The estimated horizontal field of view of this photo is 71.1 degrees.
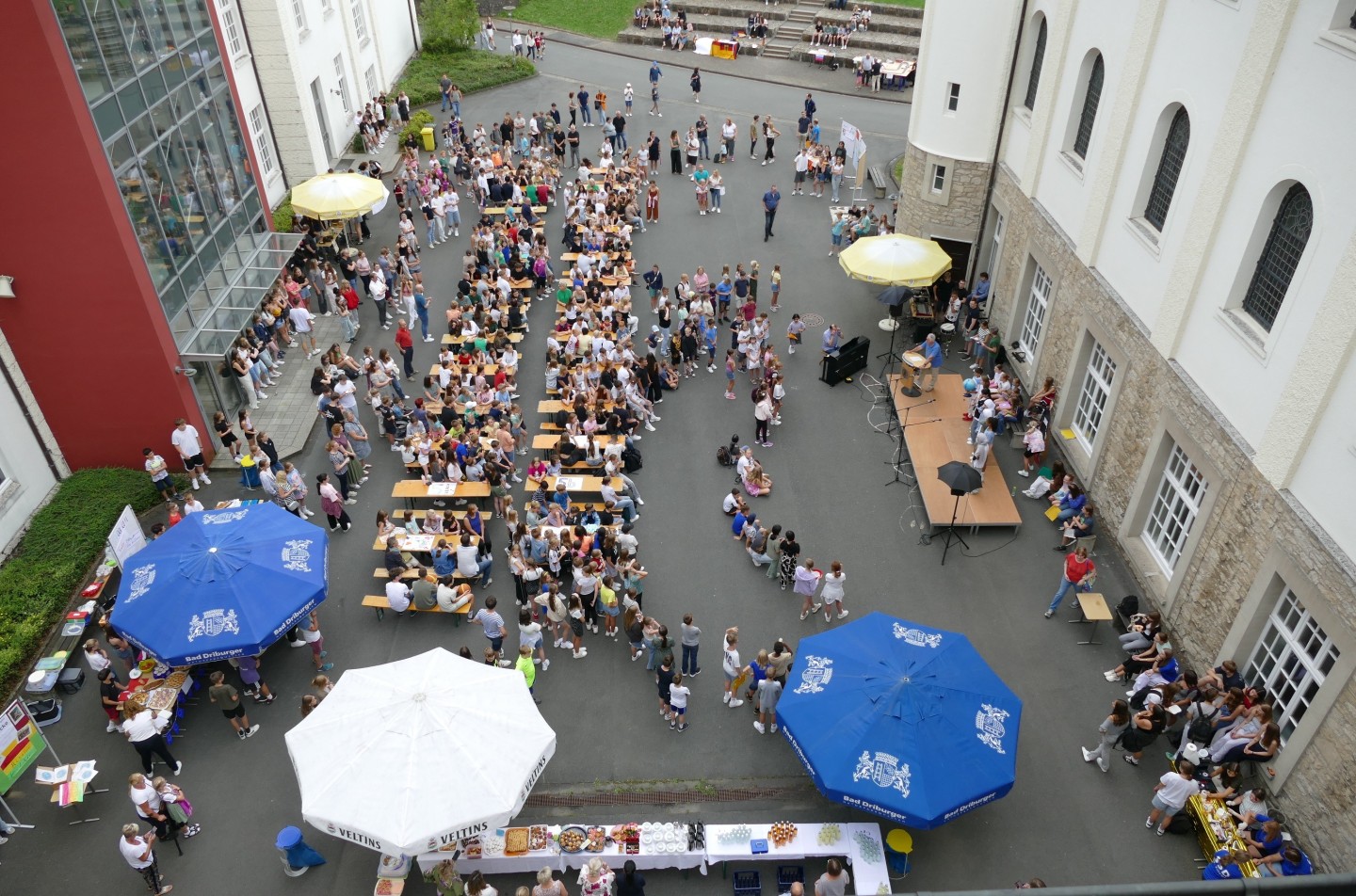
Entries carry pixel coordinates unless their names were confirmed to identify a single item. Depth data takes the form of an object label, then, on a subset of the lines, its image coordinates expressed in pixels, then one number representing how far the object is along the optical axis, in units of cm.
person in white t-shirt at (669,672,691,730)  1502
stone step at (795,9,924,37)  4969
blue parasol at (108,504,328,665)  1509
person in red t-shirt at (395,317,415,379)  2394
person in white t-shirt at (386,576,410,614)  1712
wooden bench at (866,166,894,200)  3519
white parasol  1180
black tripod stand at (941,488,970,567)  1889
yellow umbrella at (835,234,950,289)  2339
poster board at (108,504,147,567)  1673
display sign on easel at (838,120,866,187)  3274
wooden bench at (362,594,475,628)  1759
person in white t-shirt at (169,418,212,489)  1998
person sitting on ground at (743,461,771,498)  2036
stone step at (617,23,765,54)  5072
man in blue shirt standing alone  3052
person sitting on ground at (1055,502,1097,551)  1842
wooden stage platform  1933
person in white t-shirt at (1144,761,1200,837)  1323
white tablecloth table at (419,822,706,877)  1325
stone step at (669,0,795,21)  5306
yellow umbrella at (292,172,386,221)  2628
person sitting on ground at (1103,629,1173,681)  1566
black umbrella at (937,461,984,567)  1744
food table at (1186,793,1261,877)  1305
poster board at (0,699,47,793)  1382
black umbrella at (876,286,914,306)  2452
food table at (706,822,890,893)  1298
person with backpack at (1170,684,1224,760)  1398
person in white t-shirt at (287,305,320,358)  2447
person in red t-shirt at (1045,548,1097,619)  1681
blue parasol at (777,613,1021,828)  1226
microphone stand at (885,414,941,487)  2097
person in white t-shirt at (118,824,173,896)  1264
